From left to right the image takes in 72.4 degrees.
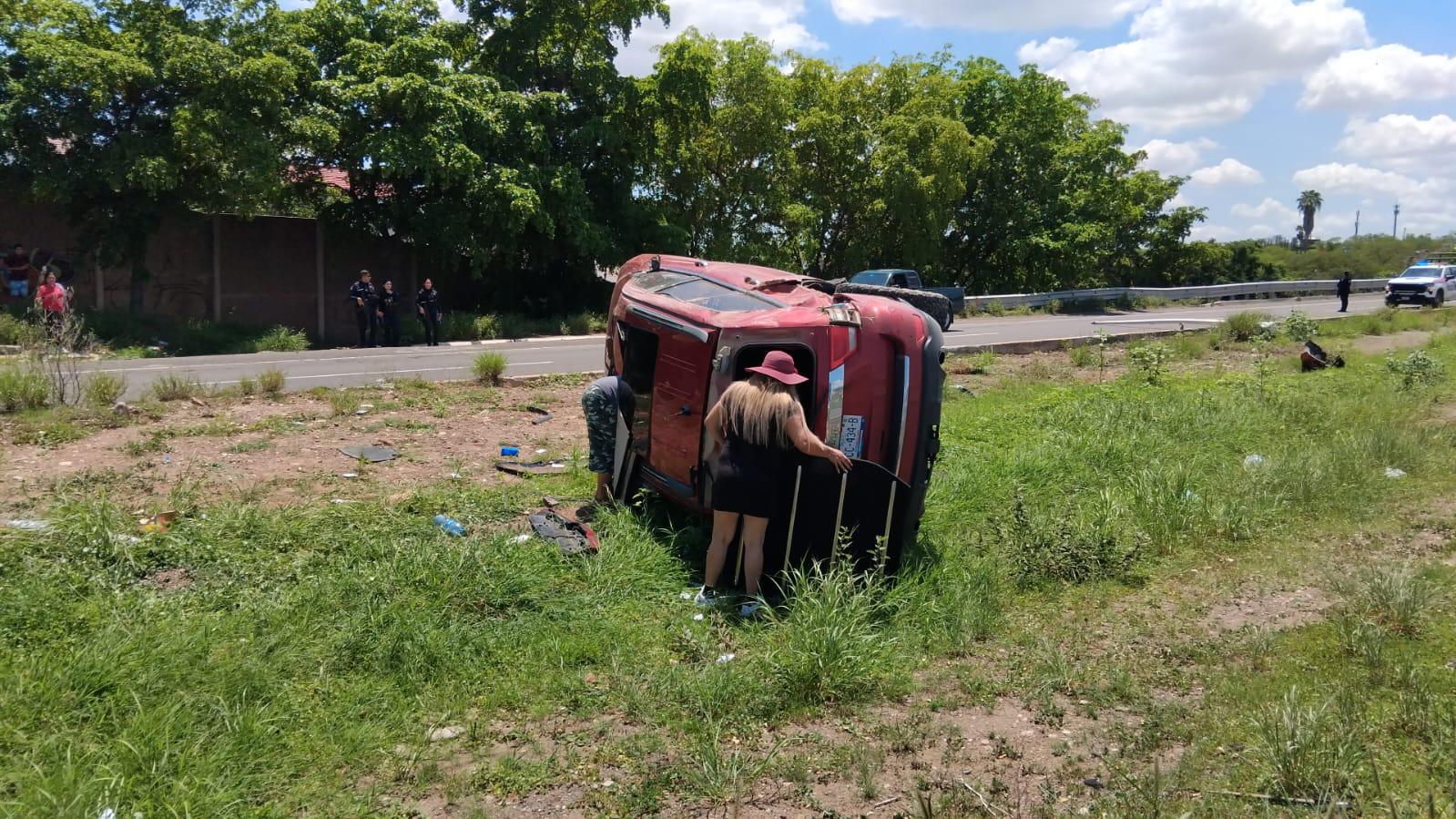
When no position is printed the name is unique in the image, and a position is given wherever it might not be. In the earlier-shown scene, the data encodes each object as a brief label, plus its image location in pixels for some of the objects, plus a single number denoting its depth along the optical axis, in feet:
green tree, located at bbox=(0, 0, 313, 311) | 60.95
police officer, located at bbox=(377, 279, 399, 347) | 70.49
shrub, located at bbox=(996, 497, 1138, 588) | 22.03
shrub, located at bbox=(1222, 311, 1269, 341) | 70.08
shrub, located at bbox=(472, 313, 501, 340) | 77.97
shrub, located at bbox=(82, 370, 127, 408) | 34.45
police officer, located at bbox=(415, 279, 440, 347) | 71.15
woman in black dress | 18.79
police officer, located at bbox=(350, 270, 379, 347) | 68.74
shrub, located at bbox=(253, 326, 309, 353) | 66.69
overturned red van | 19.53
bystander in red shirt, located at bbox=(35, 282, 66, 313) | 53.42
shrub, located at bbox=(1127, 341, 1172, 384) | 50.52
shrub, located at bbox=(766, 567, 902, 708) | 15.93
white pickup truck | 117.80
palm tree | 329.31
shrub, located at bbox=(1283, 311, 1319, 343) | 69.21
